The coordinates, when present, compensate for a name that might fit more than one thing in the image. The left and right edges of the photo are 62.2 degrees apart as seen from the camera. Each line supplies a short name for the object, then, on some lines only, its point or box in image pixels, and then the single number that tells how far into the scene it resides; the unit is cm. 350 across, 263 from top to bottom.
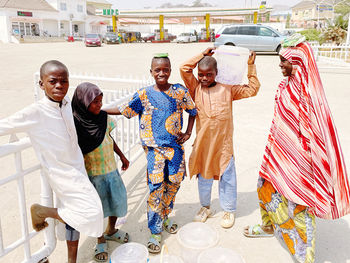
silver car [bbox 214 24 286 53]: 1773
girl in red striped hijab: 200
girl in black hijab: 205
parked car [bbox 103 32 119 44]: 3238
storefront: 3753
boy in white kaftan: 175
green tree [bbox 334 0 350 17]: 4047
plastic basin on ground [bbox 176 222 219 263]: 207
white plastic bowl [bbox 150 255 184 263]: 197
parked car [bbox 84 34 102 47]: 2731
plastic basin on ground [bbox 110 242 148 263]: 198
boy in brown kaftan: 252
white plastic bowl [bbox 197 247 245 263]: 194
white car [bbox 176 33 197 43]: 3387
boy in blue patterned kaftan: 237
